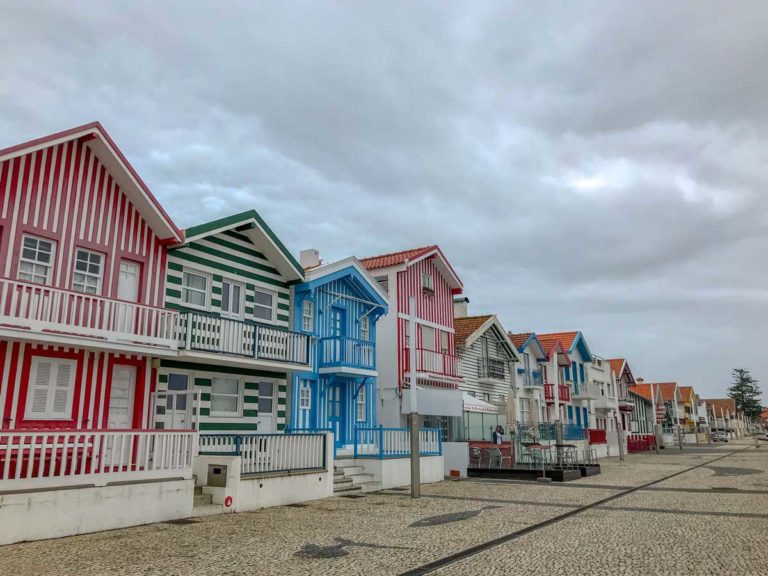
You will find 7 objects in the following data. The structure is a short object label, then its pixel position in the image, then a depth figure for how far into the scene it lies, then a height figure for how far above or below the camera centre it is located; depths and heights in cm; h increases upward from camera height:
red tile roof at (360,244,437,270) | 2625 +730
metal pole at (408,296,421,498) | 1616 +11
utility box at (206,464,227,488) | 1372 -93
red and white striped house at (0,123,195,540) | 1199 +255
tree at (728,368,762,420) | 14650 +849
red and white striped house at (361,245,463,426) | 2414 +412
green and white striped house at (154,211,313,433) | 1556 +261
